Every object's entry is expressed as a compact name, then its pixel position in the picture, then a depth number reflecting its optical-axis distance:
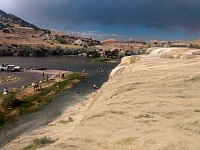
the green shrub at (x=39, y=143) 11.59
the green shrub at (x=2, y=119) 18.06
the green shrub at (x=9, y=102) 21.21
